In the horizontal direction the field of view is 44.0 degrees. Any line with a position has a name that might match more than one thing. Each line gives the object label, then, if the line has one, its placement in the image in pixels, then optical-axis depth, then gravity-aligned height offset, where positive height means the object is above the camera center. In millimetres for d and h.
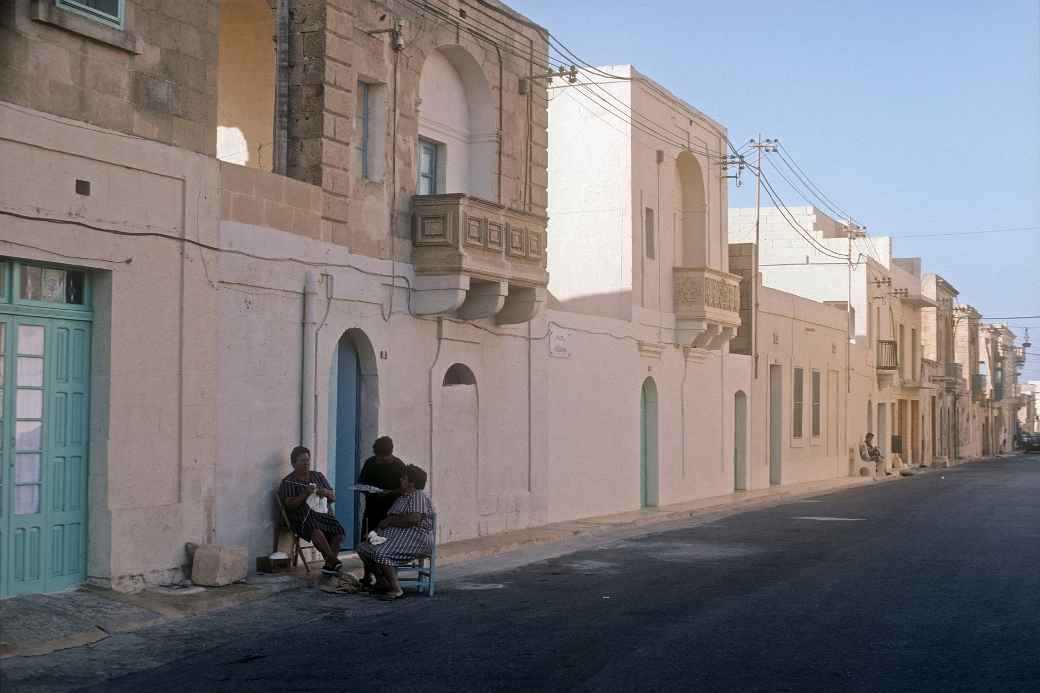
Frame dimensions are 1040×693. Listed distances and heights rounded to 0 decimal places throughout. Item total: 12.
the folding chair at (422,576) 12570 -1590
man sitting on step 44062 -1245
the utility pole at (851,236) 44219 +6922
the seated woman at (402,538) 12445 -1197
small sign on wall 21219 +1175
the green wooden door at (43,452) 10727 -327
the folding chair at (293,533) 13672 -1279
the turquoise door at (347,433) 15898 -228
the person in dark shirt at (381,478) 13320 -655
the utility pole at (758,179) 33156 +6420
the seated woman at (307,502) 13578 -927
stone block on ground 12172 -1437
